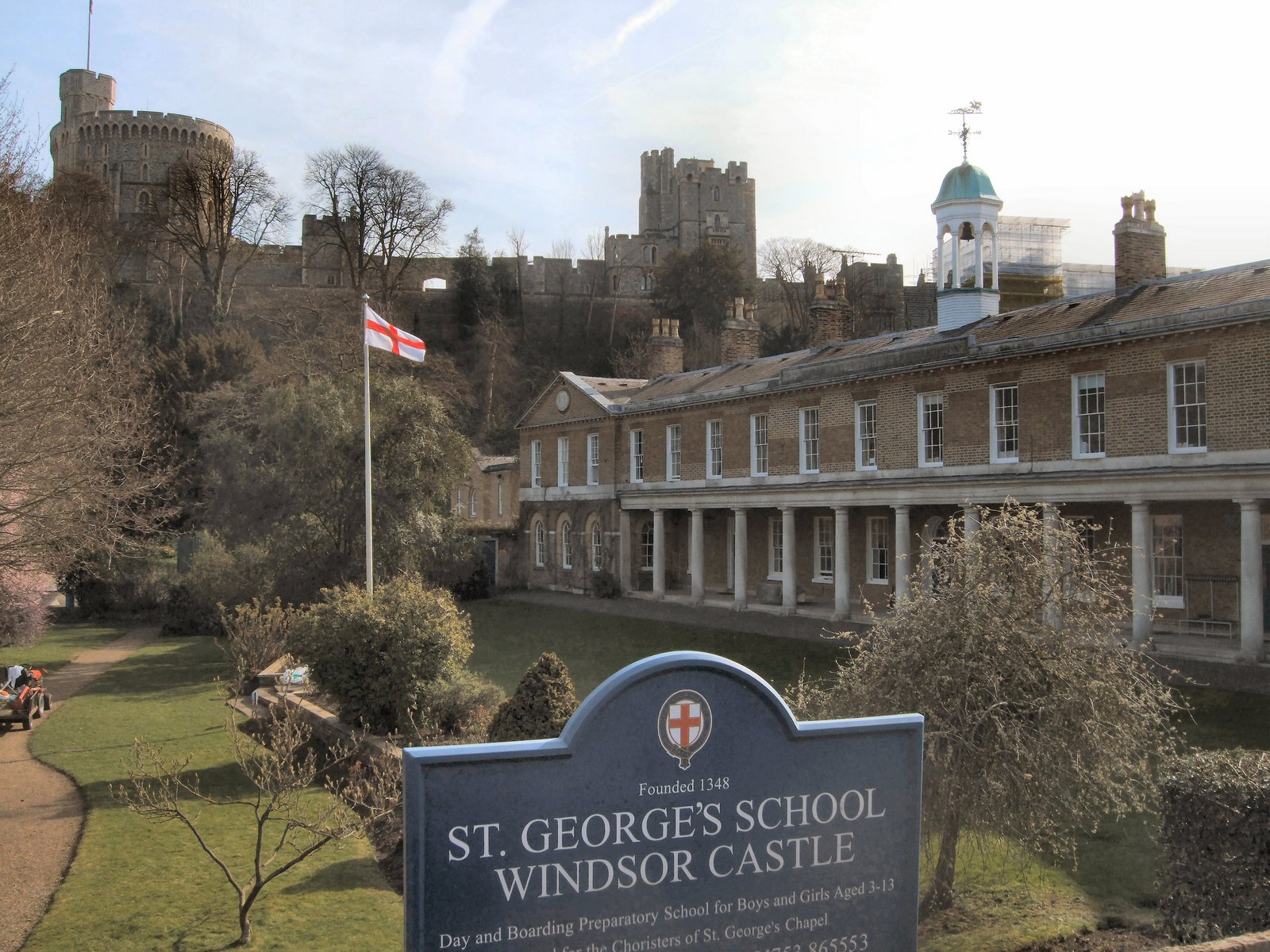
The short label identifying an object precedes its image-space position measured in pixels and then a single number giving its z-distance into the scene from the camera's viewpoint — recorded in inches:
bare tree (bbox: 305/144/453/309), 2306.8
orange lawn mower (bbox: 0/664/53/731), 707.4
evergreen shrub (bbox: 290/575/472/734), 603.5
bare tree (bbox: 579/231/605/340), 2854.3
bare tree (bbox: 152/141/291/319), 2091.5
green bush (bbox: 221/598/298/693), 816.9
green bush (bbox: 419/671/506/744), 576.8
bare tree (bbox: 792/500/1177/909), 320.8
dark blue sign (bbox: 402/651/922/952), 163.6
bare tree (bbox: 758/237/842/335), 2615.7
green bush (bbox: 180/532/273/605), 1148.5
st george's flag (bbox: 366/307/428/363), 824.3
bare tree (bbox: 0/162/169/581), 550.0
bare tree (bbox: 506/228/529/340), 2706.7
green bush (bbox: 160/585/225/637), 1244.5
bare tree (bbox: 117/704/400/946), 348.8
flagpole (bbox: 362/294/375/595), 788.2
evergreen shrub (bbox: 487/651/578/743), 442.0
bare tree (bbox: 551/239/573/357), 2859.3
